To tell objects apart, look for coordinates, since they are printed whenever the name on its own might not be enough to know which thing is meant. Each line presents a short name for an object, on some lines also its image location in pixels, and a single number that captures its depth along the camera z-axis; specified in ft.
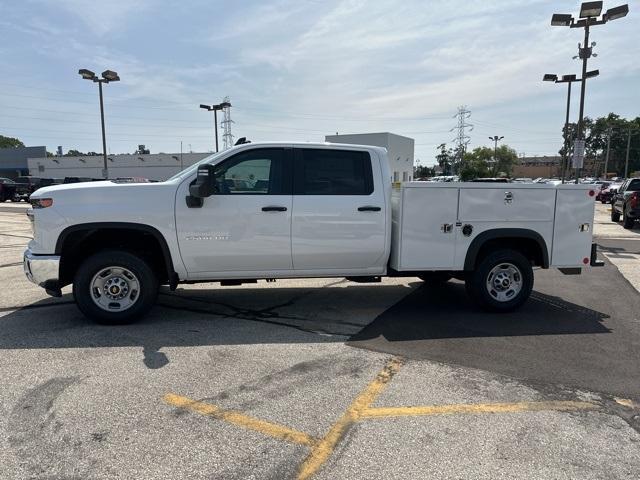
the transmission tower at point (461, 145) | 312.34
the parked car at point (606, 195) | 126.64
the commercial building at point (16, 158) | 255.86
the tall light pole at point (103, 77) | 84.12
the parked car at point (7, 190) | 110.52
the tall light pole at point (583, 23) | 46.29
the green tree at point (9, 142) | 448.65
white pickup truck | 17.39
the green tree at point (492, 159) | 295.28
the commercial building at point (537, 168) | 426.06
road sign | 53.88
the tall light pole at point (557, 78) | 77.56
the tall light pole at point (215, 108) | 104.79
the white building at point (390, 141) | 140.46
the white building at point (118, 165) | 223.51
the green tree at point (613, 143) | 365.42
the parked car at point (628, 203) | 55.47
